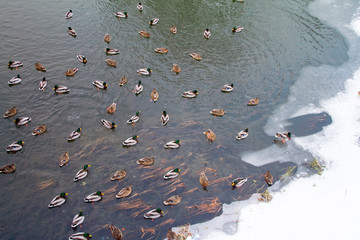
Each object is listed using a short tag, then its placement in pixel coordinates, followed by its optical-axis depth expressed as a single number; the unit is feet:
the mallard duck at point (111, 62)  49.57
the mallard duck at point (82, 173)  34.40
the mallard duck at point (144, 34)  56.08
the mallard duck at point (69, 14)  57.93
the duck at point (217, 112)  43.88
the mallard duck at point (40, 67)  47.14
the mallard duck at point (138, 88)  45.68
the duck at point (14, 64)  46.57
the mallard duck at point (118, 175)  34.77
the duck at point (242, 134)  40.93
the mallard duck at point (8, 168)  33.96
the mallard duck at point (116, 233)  29.55
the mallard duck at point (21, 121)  39.27
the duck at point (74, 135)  38.50
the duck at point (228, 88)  47.44
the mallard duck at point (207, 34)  57.26
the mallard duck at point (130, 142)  38.60
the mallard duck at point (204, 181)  35.01
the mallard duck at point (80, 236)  29.37
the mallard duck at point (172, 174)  35.45
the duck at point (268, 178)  36.01
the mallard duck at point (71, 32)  54.24
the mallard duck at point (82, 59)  49.34
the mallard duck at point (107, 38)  53.98
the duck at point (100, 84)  45.50
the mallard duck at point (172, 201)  32.89
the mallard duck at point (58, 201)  31.60
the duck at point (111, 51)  51.42
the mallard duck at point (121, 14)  60.23
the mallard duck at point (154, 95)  44.91
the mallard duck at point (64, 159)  35.47
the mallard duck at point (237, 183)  35.24
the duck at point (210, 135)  40.24
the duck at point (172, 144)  38.83
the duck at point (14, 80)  44.43
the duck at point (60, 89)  44.06
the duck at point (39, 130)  38.50
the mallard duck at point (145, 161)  36.63
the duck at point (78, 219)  30.22
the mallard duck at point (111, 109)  42.11
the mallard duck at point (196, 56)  52.65
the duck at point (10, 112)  39.91
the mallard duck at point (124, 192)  33.09
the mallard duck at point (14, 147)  36.14
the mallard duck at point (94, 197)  32.37
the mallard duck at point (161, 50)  53.26
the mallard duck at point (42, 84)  44.21
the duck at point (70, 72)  47.06
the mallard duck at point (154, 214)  31.48
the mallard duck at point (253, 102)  46.01
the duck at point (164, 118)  41.73
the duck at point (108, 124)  40.34
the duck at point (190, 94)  45.73
